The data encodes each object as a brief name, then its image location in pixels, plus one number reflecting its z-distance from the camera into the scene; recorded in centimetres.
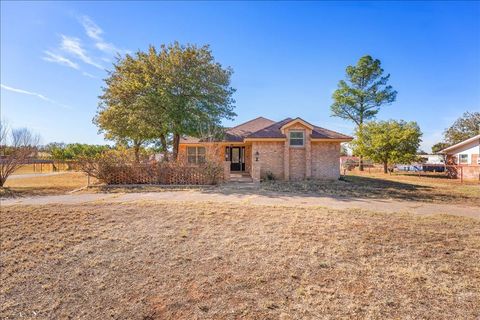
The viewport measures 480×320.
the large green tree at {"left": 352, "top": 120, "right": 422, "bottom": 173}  2644
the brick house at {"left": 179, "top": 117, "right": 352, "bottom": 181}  1716
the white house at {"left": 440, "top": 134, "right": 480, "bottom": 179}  2175
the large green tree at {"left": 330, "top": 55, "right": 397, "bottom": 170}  3183
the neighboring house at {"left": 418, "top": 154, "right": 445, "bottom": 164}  4569
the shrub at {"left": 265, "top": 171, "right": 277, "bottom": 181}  1717
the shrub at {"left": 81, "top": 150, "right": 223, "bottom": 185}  1434
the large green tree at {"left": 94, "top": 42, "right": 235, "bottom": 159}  1667
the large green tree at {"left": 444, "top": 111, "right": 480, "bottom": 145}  3791
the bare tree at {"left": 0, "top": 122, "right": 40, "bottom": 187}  1427
